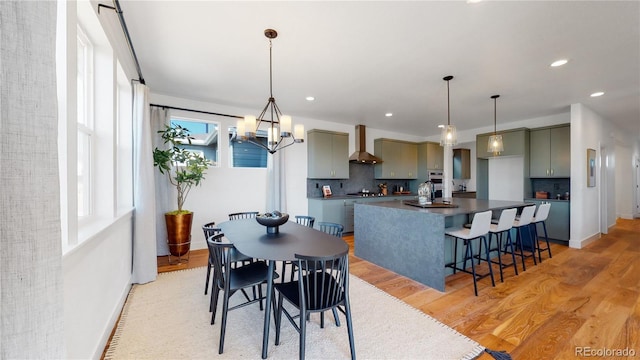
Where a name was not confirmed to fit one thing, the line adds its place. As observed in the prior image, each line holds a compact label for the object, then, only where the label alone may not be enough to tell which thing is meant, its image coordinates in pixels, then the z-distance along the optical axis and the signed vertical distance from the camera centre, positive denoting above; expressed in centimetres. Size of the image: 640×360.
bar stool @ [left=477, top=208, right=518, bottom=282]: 291 -55
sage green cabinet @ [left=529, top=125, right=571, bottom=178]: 460 +51
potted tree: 342 +13
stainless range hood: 566 +67
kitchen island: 270 -70
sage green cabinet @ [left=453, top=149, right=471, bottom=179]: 712 +44
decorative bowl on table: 231 -38
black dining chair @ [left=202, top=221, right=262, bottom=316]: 210 -70
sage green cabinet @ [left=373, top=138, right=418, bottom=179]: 624 +55
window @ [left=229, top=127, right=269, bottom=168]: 448 +54
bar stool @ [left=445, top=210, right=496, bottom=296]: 262 -58
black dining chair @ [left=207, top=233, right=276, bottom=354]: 179 -77
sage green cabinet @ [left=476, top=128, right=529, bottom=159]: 501 +78
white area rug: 173 -121
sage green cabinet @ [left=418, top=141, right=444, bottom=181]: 658 +58
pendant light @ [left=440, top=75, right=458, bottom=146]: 325 +59
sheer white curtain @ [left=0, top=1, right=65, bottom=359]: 55 -1
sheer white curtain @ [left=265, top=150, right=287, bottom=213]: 463 -4
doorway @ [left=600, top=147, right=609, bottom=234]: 525 -29
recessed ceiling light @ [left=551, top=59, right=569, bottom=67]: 274 +132
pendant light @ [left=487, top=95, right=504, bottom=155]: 370 +52
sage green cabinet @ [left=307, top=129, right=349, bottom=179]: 516 +56
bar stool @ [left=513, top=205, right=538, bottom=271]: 327 -56
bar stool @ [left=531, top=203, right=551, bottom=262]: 358 -54
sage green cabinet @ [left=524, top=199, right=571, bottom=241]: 451 -81
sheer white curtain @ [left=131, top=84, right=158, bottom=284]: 276 -17
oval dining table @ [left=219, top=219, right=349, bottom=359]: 166 -50
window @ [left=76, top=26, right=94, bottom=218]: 192 +49
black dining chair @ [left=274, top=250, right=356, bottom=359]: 153 -78
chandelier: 236 +52
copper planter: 342 -70
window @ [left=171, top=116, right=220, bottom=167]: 419 +80
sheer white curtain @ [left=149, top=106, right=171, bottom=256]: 372 -15
